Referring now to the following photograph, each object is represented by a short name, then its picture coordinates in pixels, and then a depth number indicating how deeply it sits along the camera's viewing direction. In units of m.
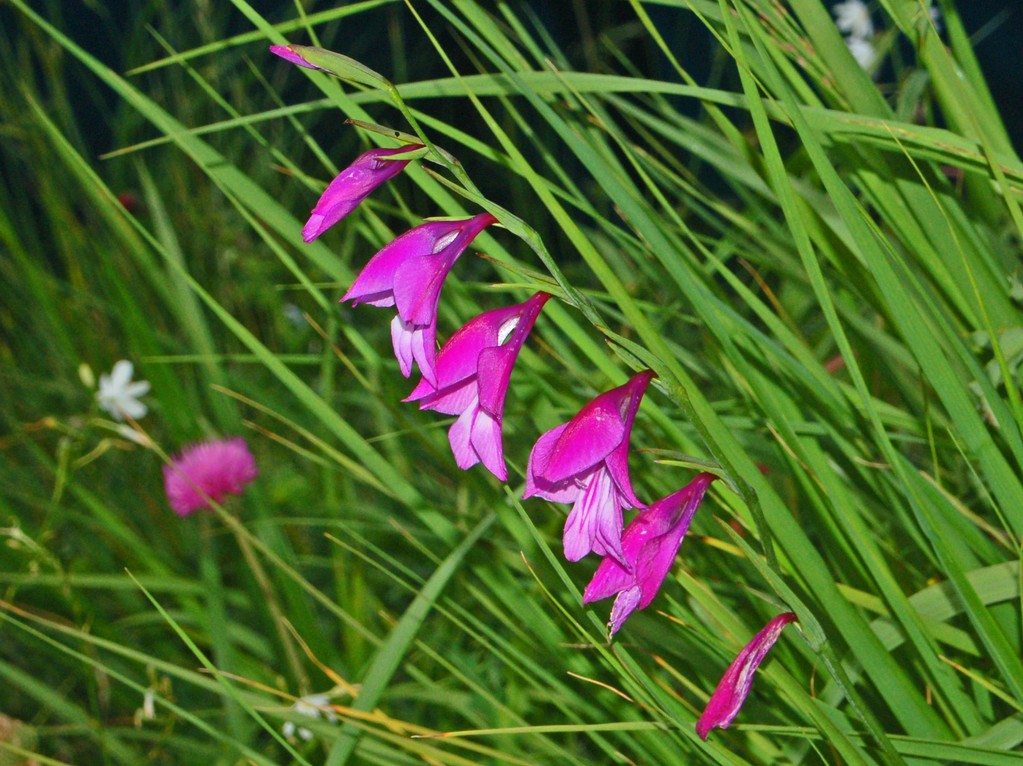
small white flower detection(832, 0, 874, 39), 1.65
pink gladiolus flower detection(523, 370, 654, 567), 0.64
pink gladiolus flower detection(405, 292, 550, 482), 0.65
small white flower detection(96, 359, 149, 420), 1.13
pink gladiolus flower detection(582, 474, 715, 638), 0.65
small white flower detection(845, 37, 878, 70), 1.44
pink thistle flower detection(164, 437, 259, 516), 1.00
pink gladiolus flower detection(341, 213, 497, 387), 0.65
